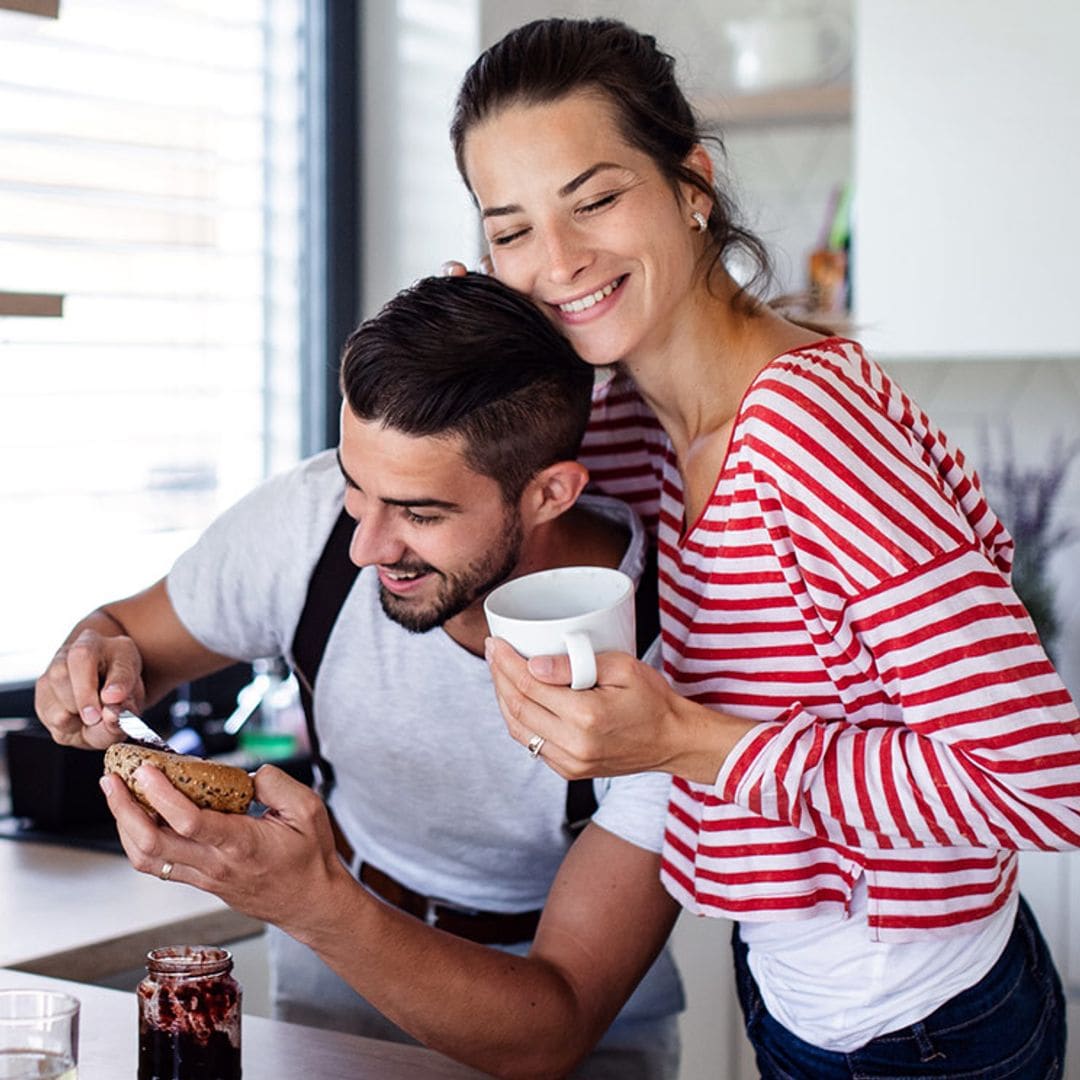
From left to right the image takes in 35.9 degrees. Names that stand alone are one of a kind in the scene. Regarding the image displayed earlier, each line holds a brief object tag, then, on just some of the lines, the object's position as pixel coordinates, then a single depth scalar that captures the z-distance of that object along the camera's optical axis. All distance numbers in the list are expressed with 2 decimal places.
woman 1.19
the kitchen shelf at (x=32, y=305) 1.49
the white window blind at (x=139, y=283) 2.46
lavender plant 2.63
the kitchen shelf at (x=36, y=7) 1.41
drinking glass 0.98
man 1.28
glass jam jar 1.09
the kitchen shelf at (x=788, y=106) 2.73
